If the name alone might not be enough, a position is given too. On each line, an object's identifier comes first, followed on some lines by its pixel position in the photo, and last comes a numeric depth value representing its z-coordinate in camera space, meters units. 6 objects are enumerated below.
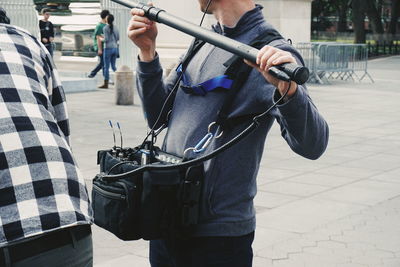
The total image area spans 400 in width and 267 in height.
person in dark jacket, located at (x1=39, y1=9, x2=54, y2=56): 17.84
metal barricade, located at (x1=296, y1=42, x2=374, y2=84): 18.81
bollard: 13.87
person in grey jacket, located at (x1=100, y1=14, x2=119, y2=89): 17.14
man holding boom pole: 2.36
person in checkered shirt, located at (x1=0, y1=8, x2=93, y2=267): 2.03
